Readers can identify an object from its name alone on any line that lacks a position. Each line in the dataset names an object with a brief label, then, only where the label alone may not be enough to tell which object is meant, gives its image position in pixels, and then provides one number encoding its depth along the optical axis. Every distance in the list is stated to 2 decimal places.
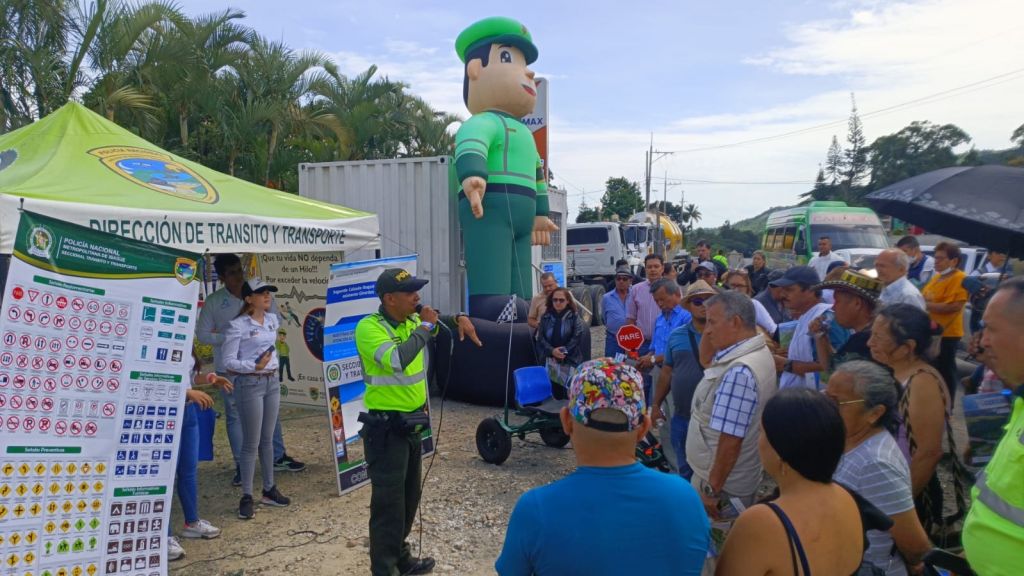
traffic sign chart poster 3.02
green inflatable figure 7.66
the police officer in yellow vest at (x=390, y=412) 3.66
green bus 15.30
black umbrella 3.47
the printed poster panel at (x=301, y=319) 6.71
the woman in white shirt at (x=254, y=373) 4.80
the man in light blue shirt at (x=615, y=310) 7.32
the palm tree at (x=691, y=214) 85.25
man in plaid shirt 2.84
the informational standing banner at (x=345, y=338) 5.34
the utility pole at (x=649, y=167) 42.02
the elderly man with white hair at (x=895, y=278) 4.79
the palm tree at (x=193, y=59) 10.91
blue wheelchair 5.98
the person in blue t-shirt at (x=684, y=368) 4.22
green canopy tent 3.79
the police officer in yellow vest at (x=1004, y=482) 1.79
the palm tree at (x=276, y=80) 12.59
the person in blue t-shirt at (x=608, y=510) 1.57
